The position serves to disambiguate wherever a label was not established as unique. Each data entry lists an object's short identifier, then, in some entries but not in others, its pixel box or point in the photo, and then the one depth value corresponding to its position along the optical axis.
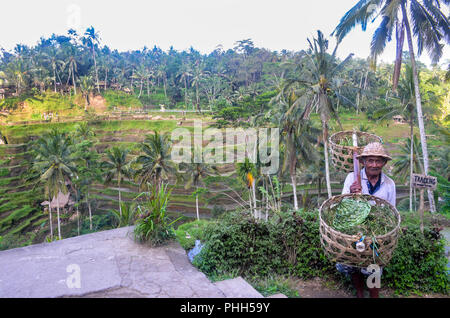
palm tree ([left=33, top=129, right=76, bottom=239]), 18.06
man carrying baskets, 2.91
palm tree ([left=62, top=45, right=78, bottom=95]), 42.14
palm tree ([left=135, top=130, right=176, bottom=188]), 18.41
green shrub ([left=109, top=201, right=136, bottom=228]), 5.29
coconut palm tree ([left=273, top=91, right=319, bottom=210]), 15.27
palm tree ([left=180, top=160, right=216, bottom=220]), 22.84
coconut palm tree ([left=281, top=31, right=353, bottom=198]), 12.08
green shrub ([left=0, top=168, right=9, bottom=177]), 24.79
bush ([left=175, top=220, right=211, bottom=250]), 4.65
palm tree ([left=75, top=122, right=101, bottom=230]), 24.56
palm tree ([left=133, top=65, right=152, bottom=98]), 48.25
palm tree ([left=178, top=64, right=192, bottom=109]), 46.73
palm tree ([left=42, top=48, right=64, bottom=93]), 41.72
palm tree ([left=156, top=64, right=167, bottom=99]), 50.41
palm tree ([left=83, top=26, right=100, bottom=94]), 47.72
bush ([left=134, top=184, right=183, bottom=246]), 3.90
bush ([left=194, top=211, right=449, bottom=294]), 3.38
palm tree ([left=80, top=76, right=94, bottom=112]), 41.16
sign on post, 3.18
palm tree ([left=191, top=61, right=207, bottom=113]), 44.03
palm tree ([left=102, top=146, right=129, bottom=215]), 23.06
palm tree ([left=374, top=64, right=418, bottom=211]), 13.97
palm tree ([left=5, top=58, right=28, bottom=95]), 38.50
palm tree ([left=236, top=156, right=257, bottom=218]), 16.96
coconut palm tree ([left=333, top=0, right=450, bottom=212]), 9.61
